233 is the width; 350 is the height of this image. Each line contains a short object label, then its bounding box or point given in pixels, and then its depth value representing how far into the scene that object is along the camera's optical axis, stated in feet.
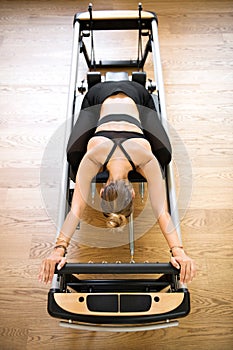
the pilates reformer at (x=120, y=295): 3.67
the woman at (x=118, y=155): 4.18
